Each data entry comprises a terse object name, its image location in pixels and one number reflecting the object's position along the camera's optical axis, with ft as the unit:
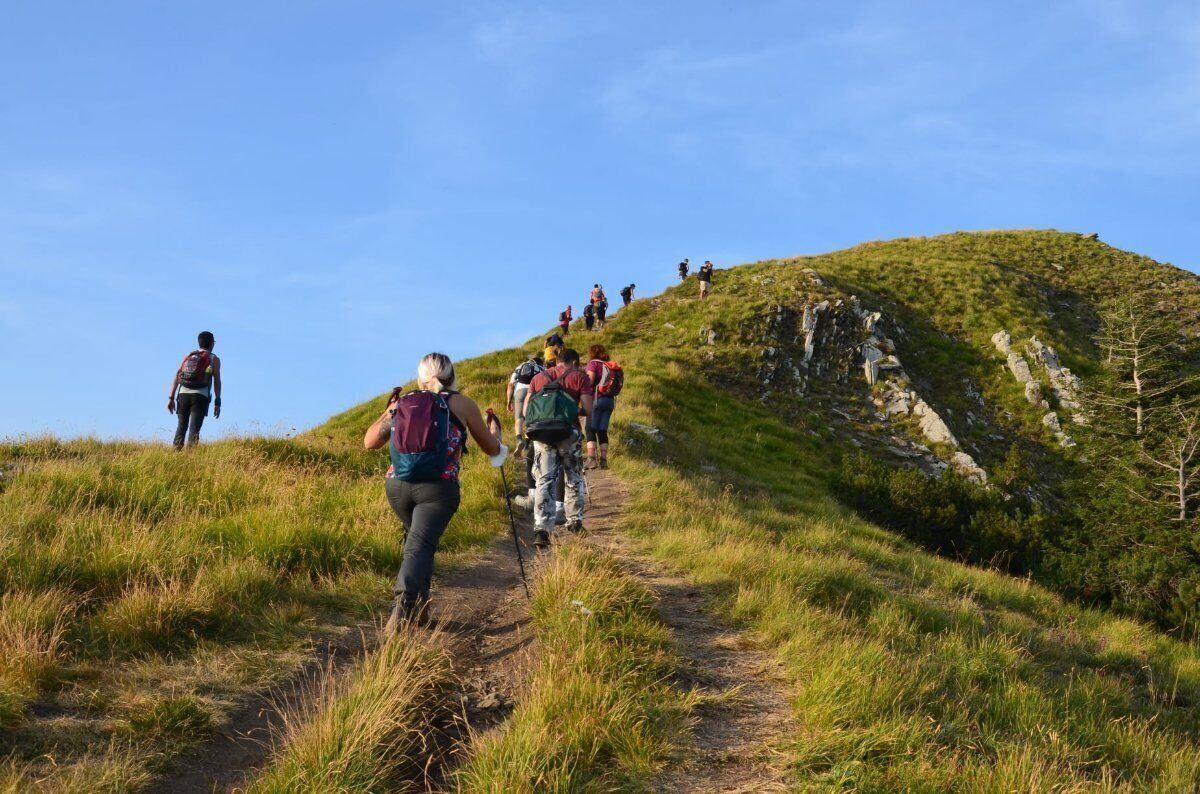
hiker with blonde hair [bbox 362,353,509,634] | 18.33
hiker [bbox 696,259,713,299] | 129.71
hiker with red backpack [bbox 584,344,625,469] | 44.19
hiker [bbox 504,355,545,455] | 39.34
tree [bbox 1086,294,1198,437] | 79.36
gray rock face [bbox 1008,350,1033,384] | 110.52
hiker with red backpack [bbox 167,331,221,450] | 40.86
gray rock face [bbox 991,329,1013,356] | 117.50
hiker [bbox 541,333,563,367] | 37.33
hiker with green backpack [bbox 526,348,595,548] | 29.76
